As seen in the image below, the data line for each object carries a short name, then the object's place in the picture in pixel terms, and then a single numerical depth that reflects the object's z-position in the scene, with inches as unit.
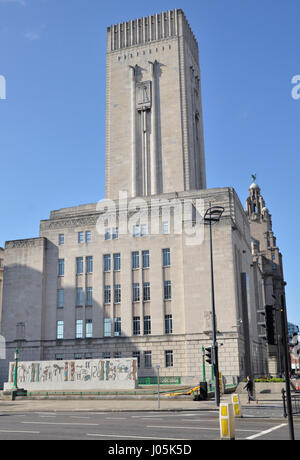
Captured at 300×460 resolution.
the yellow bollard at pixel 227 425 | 546.6
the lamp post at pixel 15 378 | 1660.3
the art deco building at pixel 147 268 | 2196.1
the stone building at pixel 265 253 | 3953.2
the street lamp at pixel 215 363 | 1131.3
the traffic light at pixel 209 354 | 1175.5
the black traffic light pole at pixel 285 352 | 470.0
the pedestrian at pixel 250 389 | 1301.7
